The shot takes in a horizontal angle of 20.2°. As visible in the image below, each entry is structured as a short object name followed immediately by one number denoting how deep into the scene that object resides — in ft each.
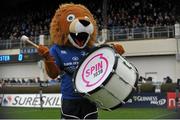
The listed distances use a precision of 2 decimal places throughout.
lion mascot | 20.67
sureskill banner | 77.92
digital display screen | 127.34
